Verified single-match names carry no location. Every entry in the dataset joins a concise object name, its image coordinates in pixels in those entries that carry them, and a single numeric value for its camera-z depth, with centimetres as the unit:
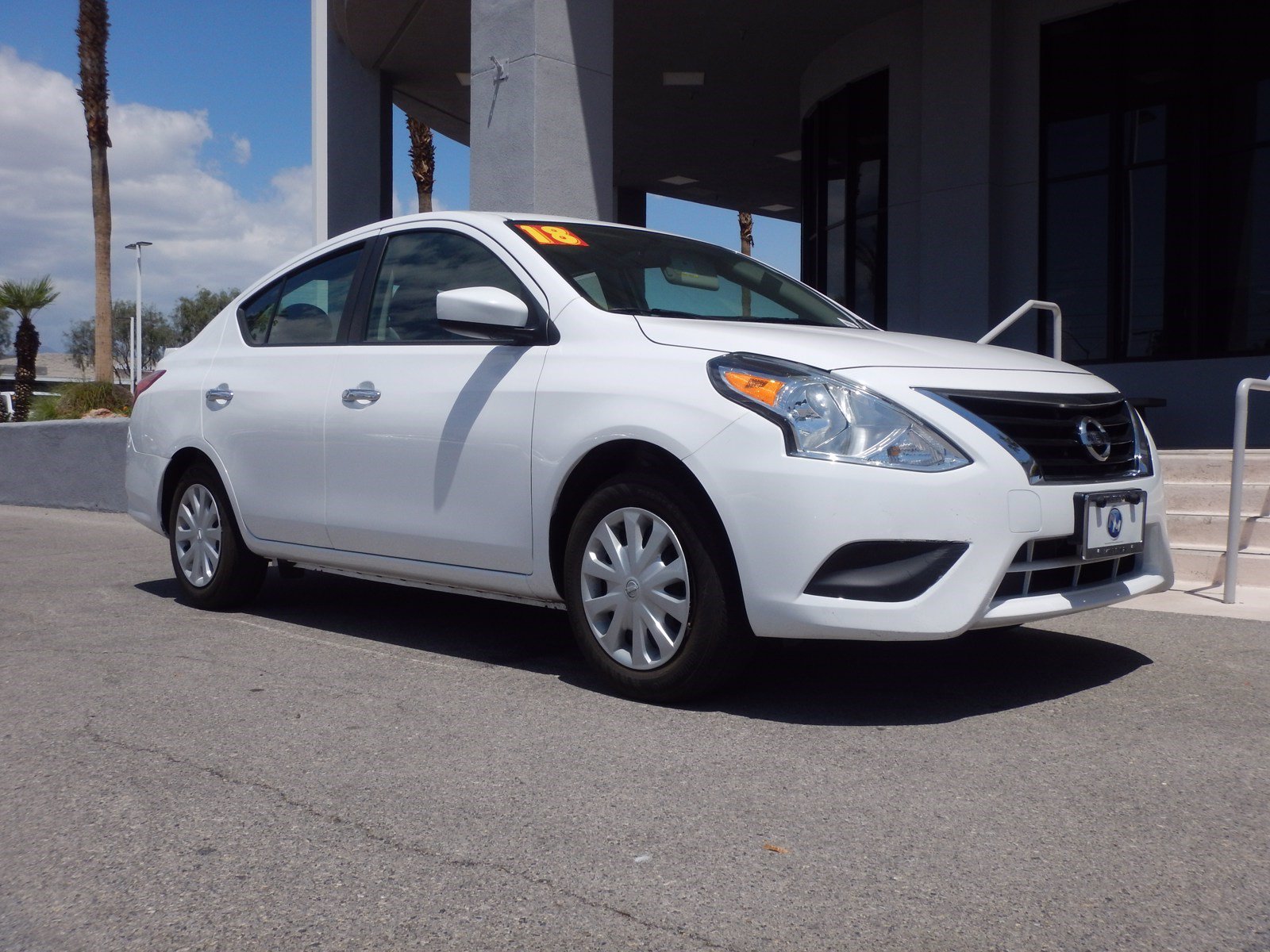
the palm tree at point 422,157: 2670
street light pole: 5105
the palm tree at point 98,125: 2669
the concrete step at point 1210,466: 749
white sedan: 362
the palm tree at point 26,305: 2822
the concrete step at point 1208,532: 666
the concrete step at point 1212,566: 634
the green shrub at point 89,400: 1777
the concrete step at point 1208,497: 715
